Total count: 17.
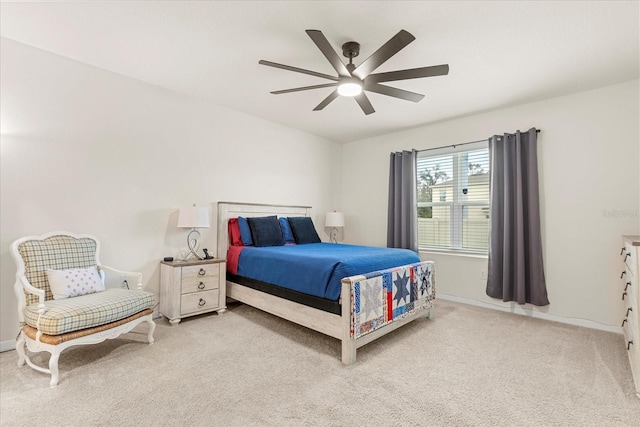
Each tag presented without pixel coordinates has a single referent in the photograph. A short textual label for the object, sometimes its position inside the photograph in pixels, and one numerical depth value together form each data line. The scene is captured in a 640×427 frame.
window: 3.94
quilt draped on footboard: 2.30
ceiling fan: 1.86
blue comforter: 2.43
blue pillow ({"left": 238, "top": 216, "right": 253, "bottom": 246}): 3.72
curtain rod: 3.92
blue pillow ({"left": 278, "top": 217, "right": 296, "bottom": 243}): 4.17
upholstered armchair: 1.96
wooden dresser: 1.91
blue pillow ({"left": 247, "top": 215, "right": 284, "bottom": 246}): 3.71
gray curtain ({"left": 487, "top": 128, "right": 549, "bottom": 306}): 3.35
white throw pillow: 2.31
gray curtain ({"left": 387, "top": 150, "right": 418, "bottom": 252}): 4.38
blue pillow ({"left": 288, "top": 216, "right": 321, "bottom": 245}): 4.23
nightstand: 3.02
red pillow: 3.77
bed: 2.27
